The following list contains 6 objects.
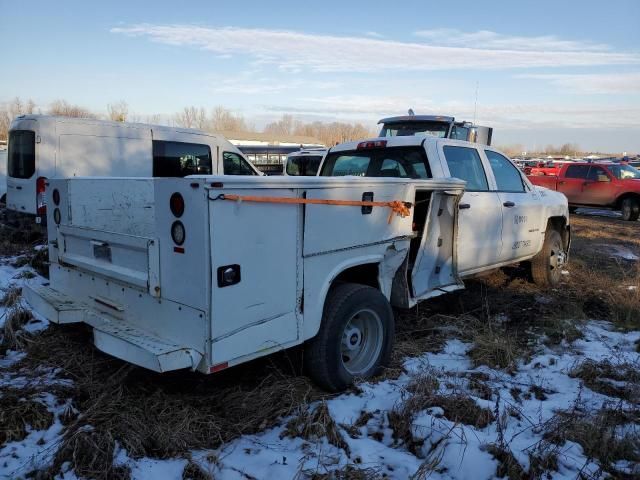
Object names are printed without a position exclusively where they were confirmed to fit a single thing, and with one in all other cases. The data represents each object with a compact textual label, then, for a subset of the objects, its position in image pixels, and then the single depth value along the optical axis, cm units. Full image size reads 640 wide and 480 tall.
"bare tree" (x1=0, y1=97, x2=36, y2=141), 6136
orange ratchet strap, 294
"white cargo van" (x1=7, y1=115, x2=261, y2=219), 944
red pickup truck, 1691
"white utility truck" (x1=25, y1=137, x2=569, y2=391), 292
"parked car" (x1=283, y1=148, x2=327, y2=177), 1562
